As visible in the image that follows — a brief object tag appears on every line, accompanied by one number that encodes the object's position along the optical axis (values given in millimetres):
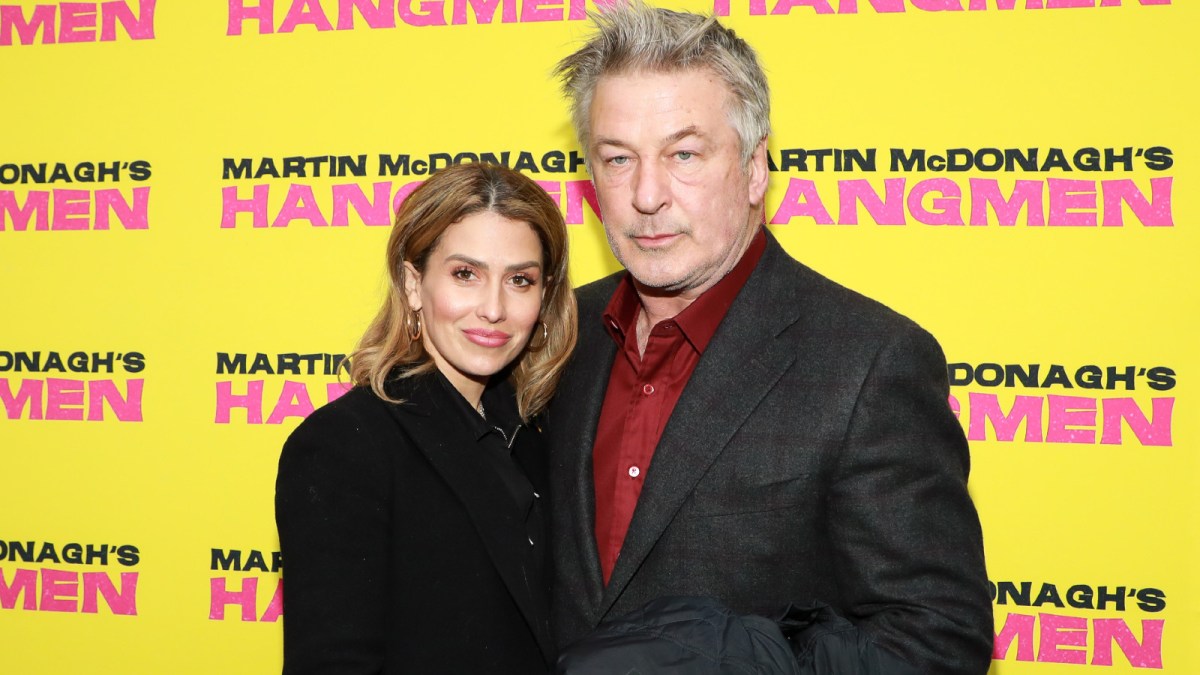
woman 1653
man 1588
